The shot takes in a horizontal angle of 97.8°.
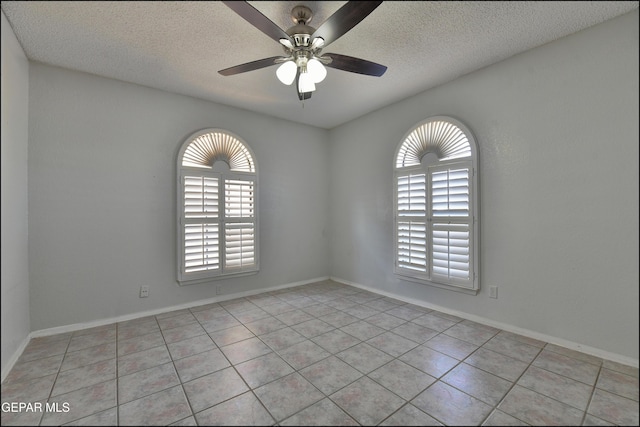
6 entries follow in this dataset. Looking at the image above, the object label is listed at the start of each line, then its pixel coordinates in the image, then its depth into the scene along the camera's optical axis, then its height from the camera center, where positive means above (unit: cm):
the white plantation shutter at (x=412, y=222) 325 -12
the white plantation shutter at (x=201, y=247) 326 -42
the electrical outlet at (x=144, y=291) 305 -87
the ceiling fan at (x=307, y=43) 160 +114
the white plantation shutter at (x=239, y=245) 356 -42
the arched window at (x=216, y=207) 327 +6
